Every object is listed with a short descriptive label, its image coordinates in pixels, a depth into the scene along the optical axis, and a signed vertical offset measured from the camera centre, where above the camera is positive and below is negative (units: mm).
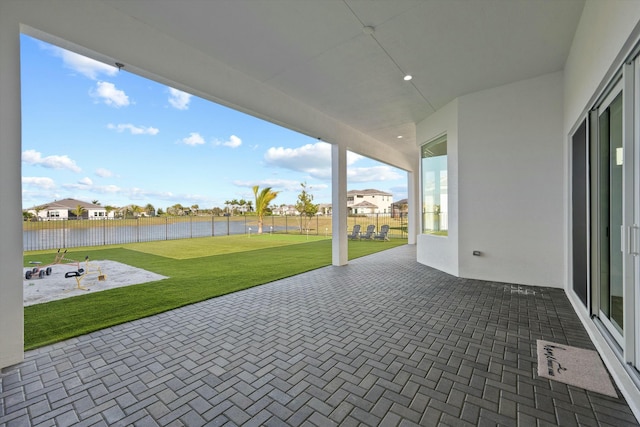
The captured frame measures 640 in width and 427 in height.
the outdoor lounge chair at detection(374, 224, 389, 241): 12749 -1057
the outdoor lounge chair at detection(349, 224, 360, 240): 13570 -1022
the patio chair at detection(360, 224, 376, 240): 13234 -1013
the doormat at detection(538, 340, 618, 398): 1998 -1313
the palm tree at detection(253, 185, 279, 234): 17578 +974
